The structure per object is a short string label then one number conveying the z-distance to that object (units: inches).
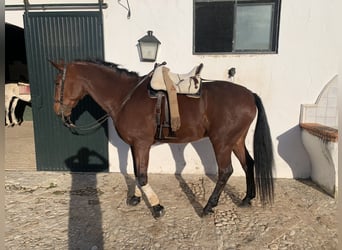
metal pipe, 146.4
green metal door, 148.7
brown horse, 109.8
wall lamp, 142.3
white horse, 268.2
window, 142.2
